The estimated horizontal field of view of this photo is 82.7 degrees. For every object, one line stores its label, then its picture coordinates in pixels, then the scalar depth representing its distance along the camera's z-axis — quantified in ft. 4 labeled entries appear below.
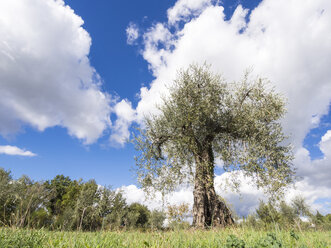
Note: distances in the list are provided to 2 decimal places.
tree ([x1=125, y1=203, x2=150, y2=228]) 219.82
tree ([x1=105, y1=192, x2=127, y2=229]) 121.51
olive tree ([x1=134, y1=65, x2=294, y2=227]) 51.42
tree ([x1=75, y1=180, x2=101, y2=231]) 113.65
